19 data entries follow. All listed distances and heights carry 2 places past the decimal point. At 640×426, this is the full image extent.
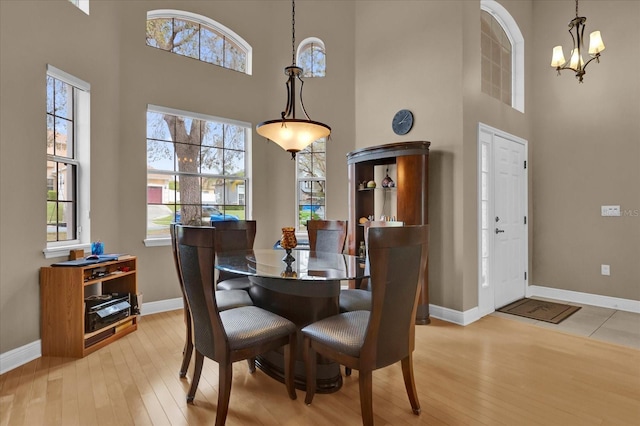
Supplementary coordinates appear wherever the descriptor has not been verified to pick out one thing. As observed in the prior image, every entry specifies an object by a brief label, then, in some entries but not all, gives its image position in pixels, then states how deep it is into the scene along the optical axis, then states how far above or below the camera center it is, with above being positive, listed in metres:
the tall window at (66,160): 3.10 +0.52
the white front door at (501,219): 3.91 -0.06
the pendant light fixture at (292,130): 2.74 +0.70
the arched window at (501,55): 4.16 +2.06
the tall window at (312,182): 5.09 +0.48
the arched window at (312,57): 5.14 +2.37
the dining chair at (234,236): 3.42 -0.23
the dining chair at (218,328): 1.86 -0.66
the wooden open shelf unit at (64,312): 2.83 -0.80
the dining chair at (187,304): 2.30 -0.65
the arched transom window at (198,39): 4.26 +2.34
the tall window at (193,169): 4.18 +0.61
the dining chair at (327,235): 3.52 -0.21
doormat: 3.84 -1.15
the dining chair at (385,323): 1.72 -0.59
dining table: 2.25 -0.57
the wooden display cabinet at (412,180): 3.62 +0.37
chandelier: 3.23 +1.60
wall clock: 4.04 +1.11
